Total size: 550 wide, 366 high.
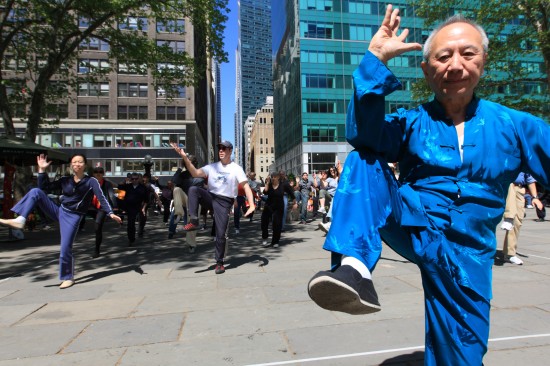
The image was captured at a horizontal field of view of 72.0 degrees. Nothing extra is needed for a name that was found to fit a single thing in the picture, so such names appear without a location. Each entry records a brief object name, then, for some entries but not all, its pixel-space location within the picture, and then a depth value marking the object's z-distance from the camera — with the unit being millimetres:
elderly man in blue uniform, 1490
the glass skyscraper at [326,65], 54250
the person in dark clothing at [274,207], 8781
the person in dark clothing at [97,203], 7300
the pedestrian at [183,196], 6849
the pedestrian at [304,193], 14438
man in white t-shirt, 5758
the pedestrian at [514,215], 5977
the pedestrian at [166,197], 13492
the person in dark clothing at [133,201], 8945
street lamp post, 15040
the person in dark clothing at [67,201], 5195
